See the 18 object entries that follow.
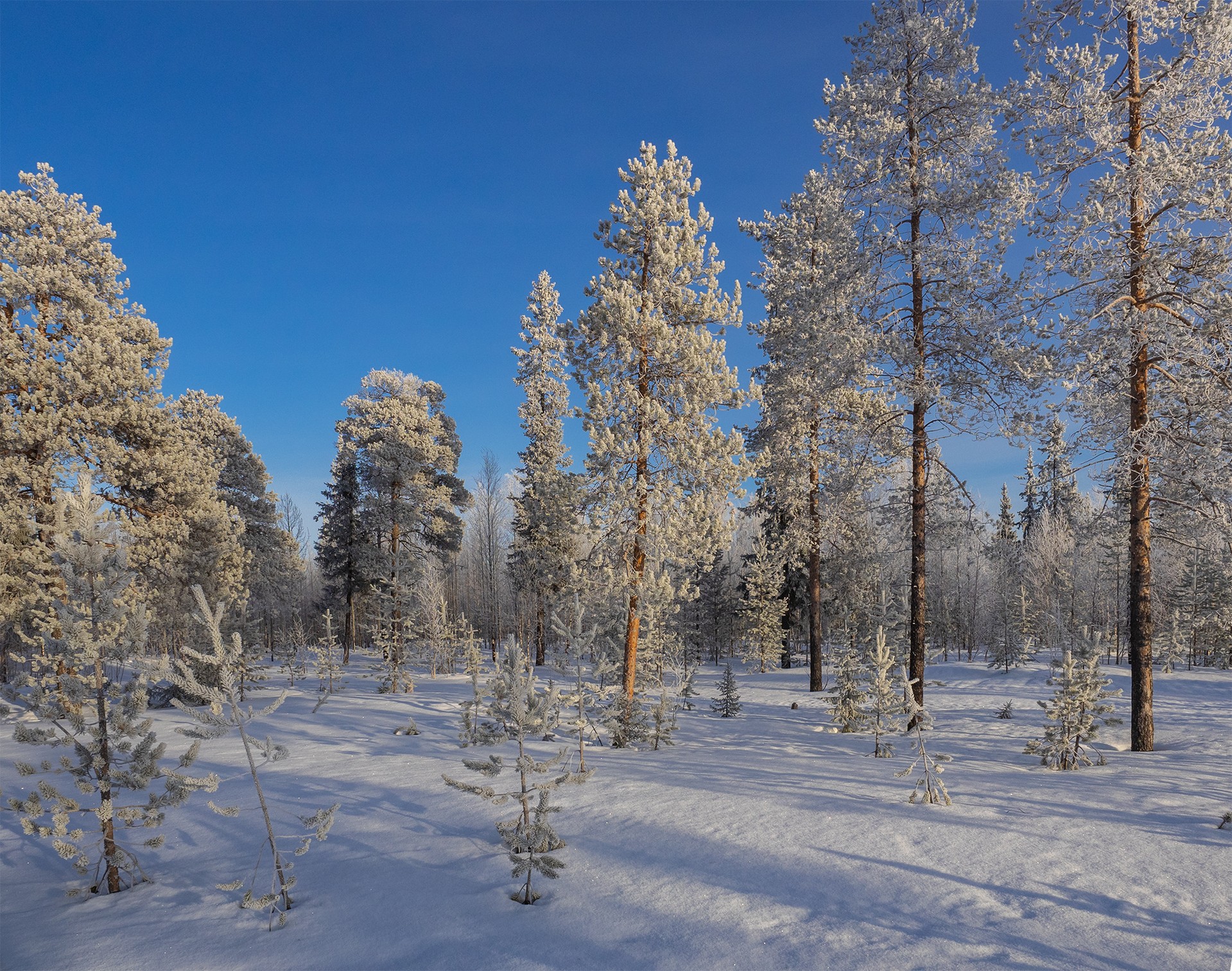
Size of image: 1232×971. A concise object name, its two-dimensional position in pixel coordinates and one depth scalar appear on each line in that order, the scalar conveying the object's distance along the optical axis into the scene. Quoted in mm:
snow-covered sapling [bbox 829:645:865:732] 11633
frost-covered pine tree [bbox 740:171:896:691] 11992
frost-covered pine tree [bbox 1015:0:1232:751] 8484
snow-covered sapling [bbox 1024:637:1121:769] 7703
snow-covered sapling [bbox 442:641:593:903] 4797
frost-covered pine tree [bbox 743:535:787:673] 27453
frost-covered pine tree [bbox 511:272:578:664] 27125
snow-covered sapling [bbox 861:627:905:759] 9234
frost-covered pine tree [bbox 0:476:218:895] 5074
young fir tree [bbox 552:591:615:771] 7574
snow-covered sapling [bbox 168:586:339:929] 4551
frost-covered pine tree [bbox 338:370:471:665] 23266
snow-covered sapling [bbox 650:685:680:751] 10500
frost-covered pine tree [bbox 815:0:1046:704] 10727
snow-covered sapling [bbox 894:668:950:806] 6074
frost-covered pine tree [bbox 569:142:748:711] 11336
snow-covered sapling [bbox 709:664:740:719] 14695
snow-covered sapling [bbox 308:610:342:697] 18000
